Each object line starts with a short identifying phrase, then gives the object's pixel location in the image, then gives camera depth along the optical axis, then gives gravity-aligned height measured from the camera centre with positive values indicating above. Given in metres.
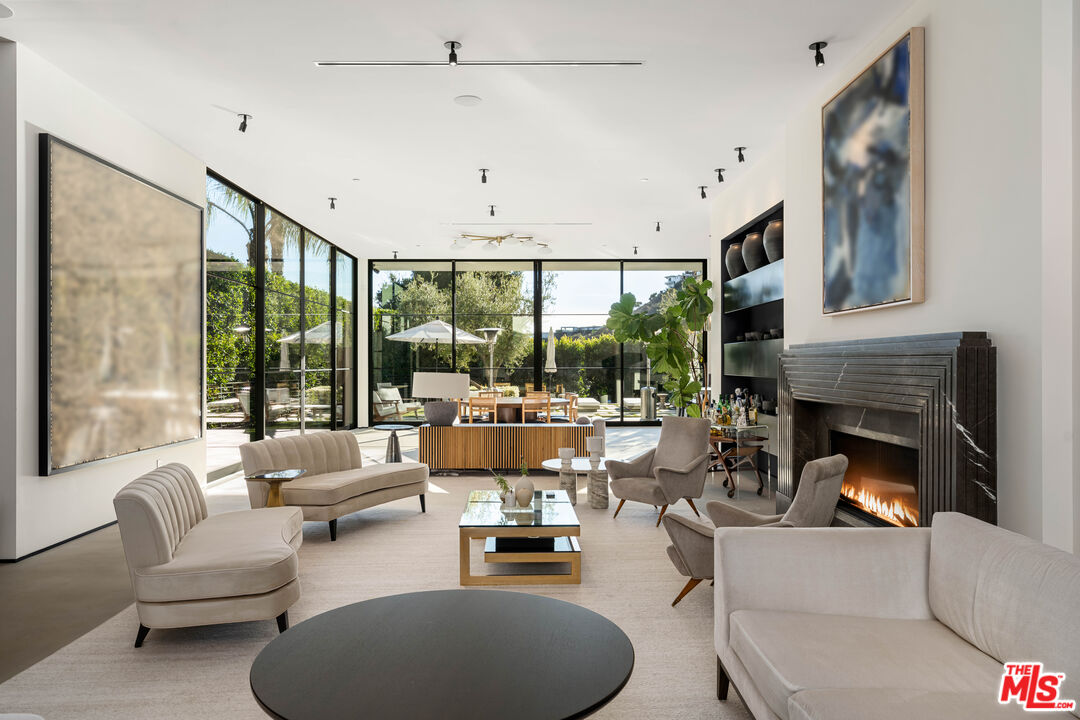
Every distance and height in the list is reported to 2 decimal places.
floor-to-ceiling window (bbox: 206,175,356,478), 6.89 +0.48
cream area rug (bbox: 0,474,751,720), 2.53 -1.34
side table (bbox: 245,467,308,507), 4.37 -0.79
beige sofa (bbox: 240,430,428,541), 4.79 -0.92
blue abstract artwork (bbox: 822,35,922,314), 3.74 +1.12
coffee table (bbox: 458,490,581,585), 3.88 -1.13
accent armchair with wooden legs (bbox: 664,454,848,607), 3.28 -0.82
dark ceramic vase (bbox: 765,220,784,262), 6.41 +1.25
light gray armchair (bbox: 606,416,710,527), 5.12 -0.89
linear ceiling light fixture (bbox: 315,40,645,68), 4.43 +2.09
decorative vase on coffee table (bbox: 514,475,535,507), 4.26 -0.87
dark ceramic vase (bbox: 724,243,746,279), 7.54 +1.21
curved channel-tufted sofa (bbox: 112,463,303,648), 2.97 -0.99
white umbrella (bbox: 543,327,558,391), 12.18 +0.12
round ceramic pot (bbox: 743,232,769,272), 6.97 +1.22
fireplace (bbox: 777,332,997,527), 3.05 -0.37
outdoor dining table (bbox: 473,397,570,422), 7.93 -0.61
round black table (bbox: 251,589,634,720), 1.71 -0.92
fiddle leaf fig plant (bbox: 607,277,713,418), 8.06 +0.42
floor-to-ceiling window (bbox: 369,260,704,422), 12.41 +0.71
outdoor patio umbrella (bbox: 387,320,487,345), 10.27 +0.48
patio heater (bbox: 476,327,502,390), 12.12 +0.36
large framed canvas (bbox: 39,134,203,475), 4.48 +0.42
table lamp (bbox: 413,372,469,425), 6.51 -0.22
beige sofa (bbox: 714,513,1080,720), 1.78 -0.89
